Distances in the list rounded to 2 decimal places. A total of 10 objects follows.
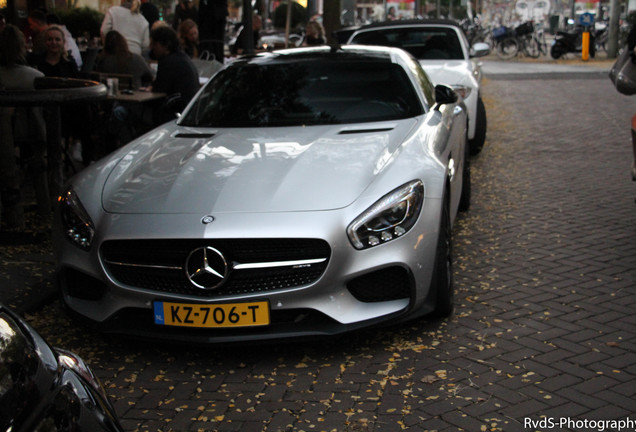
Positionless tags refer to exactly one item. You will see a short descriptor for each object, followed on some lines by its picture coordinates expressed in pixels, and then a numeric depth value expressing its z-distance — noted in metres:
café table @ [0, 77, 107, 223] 5.52
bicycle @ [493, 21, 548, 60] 28.30
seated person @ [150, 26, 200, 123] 8.25
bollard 26.81
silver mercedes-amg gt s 3.87
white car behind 9.36
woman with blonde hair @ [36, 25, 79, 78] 8.16
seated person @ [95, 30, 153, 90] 9.23
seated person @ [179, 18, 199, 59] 10.97
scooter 27.06
